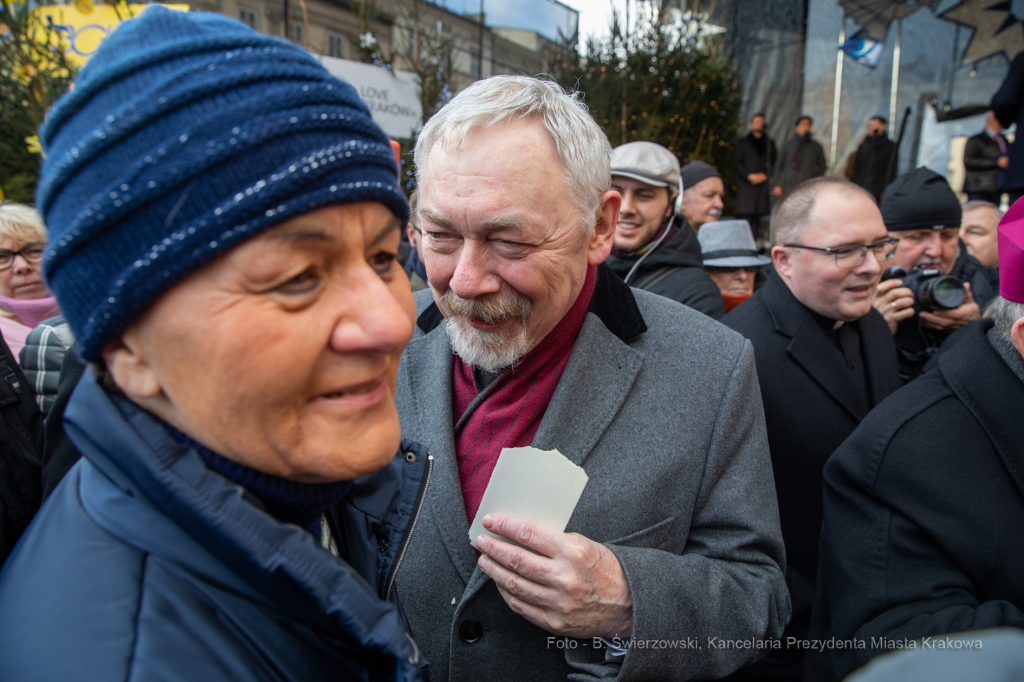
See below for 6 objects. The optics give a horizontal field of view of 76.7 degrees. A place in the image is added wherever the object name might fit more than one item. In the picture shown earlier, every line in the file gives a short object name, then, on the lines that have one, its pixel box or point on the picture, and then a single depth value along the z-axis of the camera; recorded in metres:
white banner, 5.83
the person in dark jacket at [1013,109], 4.34
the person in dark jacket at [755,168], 9.13
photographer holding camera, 3.13
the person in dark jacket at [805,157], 9.61
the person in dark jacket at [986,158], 7.26
